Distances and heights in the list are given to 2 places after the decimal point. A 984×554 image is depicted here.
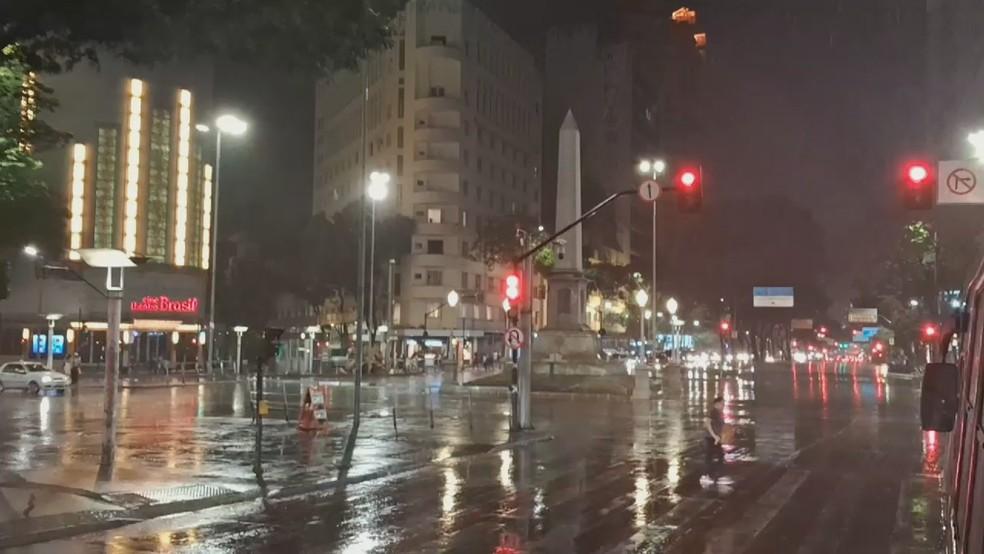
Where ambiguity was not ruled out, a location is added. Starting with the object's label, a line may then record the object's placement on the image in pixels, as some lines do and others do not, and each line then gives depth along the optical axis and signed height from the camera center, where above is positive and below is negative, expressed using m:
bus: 4.43 -0.35
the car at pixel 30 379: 43.31 -1.47
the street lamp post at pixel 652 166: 42.12 +8.15
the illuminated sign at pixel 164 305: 66.31 +2.89
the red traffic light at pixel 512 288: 25.08 +1.58
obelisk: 51.00 +2.00
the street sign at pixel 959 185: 19.05 +3.33
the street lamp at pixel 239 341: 64.65 +0.43
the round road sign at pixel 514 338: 24.45 +0.27
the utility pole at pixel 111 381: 15.36 -0.56
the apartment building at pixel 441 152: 92.06 +19.24
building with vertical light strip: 61.59 +9.83
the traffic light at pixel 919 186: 18.39 +3.17
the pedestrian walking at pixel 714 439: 18.38 -1.71
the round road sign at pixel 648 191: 22.58 +3.71
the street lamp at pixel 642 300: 49.12 +2.51
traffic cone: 24.19 -1.84
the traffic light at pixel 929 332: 35.65 +0.78
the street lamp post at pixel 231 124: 33.47 +7.93
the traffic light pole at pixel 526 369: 24.89 -0.53
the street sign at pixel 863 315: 97.12 +3.67
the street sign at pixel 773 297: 86.88 +4.81
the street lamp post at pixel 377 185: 28.33 +4.85
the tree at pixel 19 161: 13.27 +3.16
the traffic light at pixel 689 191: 20.73 +3.43
